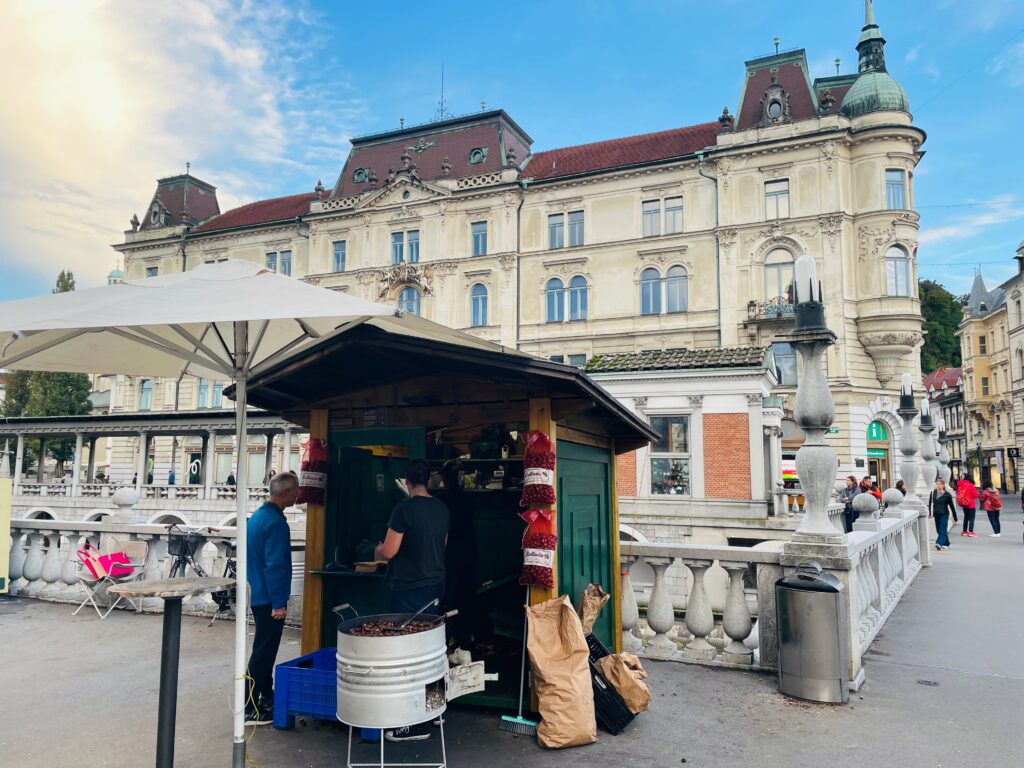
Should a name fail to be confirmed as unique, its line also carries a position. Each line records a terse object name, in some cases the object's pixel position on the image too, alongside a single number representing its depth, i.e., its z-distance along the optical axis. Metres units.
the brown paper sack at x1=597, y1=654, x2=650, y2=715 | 5.44
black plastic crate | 5.27
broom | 5.22
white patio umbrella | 3.87
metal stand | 4.50
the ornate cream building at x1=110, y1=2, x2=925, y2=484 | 33.16
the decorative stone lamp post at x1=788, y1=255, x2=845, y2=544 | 6.75
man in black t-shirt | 5.27
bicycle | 9.69
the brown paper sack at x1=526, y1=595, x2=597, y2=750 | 5.00
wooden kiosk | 5.36
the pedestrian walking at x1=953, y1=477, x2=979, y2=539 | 23.78
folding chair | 9.40
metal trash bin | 6.07
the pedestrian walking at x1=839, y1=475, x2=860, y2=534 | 19.50
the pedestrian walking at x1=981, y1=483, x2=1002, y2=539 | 23.52
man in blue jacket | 5.67
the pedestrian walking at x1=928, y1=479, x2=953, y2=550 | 19.61
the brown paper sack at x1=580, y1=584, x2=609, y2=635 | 5.64
